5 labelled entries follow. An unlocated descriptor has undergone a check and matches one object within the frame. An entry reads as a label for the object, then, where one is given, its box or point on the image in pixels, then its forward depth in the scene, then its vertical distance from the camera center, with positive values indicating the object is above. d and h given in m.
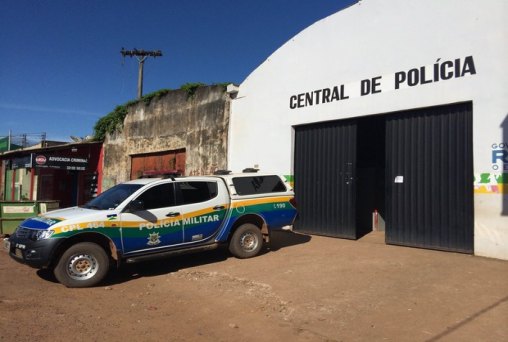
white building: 8.51 +1.67
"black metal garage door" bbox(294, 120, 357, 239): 11.20 +0.24
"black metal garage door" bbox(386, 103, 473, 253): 8.92 +0.24
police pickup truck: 6.80 -0.73
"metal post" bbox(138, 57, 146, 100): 33.62 +8.19
